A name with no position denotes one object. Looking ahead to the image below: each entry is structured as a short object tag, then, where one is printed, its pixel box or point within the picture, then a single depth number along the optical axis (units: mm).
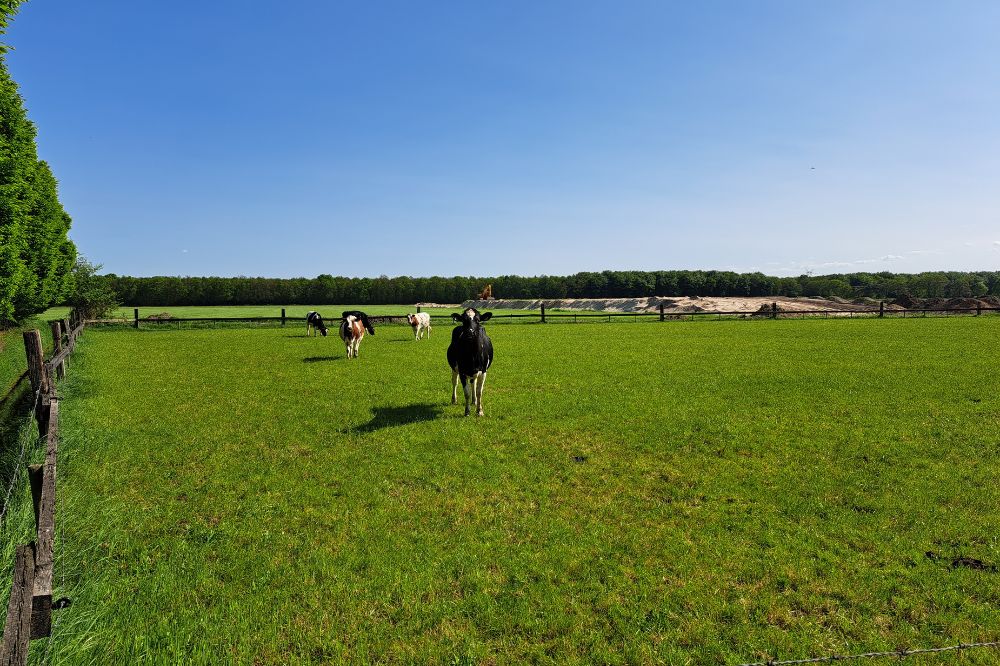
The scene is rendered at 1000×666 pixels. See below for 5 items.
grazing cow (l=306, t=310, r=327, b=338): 28030
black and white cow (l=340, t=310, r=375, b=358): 18703
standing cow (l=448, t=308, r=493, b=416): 10016
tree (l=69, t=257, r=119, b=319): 41281
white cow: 27452
